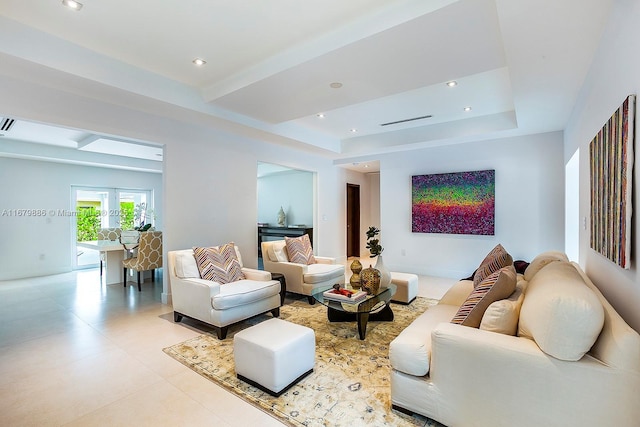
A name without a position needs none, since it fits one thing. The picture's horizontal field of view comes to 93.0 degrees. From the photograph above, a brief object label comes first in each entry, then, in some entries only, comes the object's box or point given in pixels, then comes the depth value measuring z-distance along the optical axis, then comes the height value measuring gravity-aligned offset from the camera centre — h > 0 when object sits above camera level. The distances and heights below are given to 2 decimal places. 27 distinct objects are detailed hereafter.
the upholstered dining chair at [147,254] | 4.91 -0.68
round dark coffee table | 2.87 -0.92
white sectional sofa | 1.34 -0.78
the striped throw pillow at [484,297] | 1.87 -0.56
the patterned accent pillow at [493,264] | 2.71 -0.49
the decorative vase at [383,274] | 3.46 -0.72
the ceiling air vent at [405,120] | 4.97 +1.55
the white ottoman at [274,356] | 2.06 -1.02
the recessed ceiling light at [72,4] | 2.23 +1.56
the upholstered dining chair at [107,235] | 6.07 -0.43
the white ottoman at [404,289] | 3.99 -1.02
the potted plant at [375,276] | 3.29 -0.71
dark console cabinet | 6.91 -0.48
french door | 6.84 +0.03
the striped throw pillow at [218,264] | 3.48 -0.61
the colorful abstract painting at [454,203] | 5.27 +0.15
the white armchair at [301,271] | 4.15 -0.84
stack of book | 2.96 -0.83
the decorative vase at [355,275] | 3.42 -0.73
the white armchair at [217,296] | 3.03 -0.88
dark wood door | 8.49 -0.24
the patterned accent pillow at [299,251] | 4.54 -0.59
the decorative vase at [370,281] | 3.28 -0.76
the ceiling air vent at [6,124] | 4.40 +1.35
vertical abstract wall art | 1.54 +0.15
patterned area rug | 1.86 -1.25
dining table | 5.25 -0.82
